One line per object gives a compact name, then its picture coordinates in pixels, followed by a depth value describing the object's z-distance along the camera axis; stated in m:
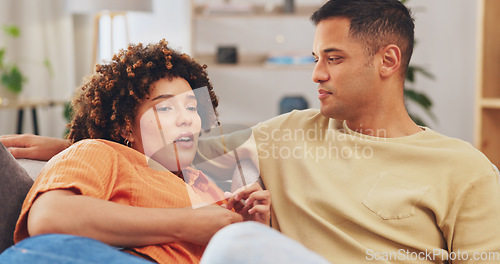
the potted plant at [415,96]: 3.08
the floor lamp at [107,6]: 3.07
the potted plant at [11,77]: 3.15
